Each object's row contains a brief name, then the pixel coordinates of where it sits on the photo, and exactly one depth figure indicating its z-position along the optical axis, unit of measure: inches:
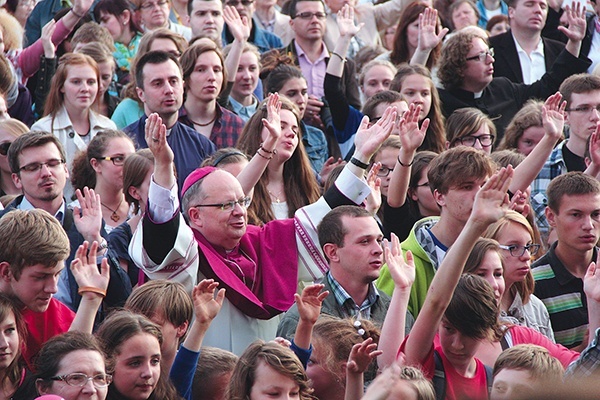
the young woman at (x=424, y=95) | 653.9
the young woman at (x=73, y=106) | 635.5
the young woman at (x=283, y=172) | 550.0
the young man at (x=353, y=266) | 442.9
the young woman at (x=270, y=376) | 368.2
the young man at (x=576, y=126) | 644.1
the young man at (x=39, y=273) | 397.1
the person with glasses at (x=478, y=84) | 724.0
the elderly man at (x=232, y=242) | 444.1
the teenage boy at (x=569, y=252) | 504.1
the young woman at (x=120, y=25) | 784.9
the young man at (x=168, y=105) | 608.4
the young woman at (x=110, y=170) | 551.2
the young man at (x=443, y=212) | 470.9
